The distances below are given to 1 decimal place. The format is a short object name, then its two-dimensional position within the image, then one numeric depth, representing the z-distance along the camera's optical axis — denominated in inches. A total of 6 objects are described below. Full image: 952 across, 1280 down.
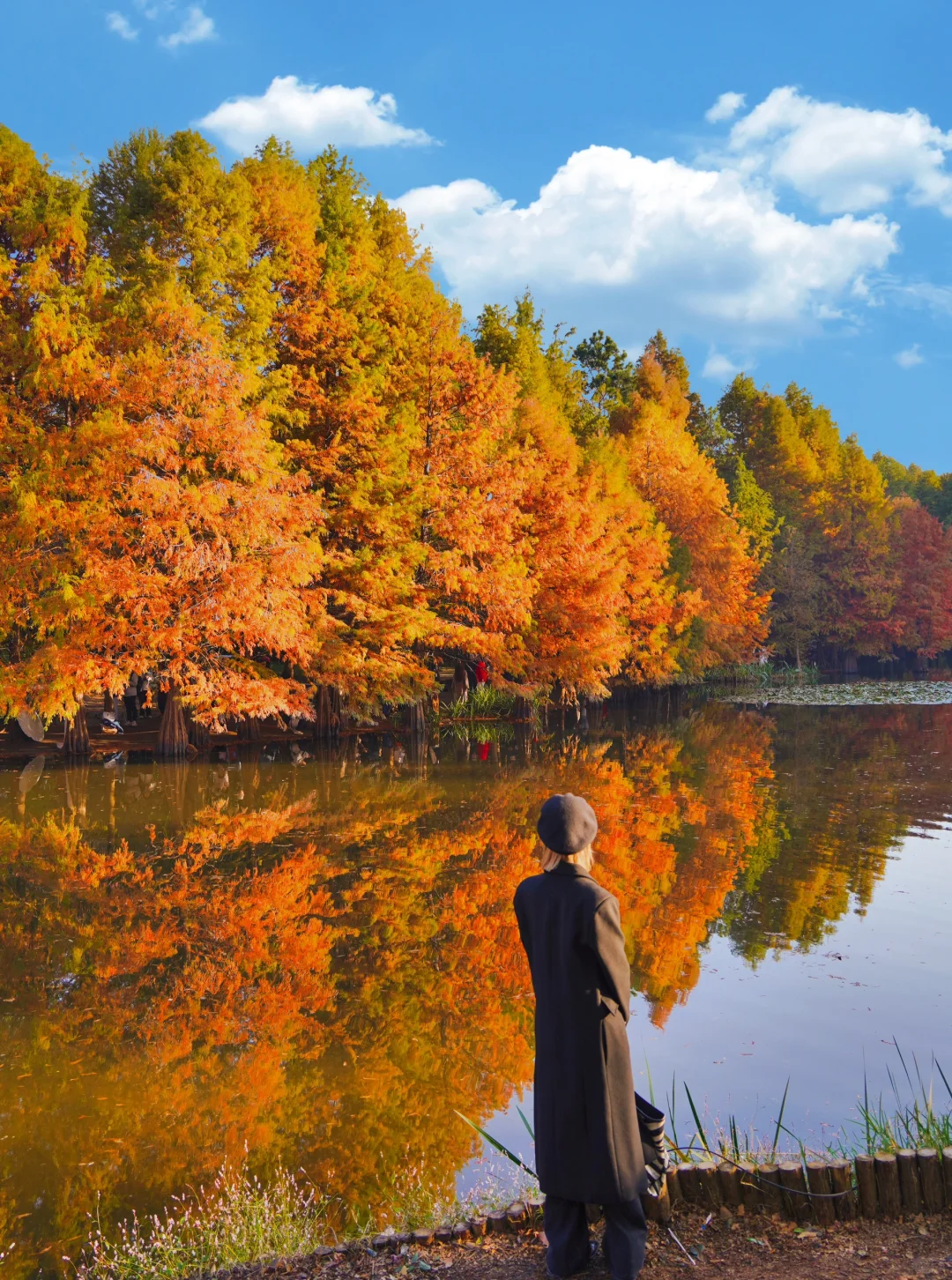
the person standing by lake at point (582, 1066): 159.9
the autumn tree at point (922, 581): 2672.2
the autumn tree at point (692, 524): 1790.1
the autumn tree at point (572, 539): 1263.5
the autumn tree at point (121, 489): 805.2
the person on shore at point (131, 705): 1179.0
